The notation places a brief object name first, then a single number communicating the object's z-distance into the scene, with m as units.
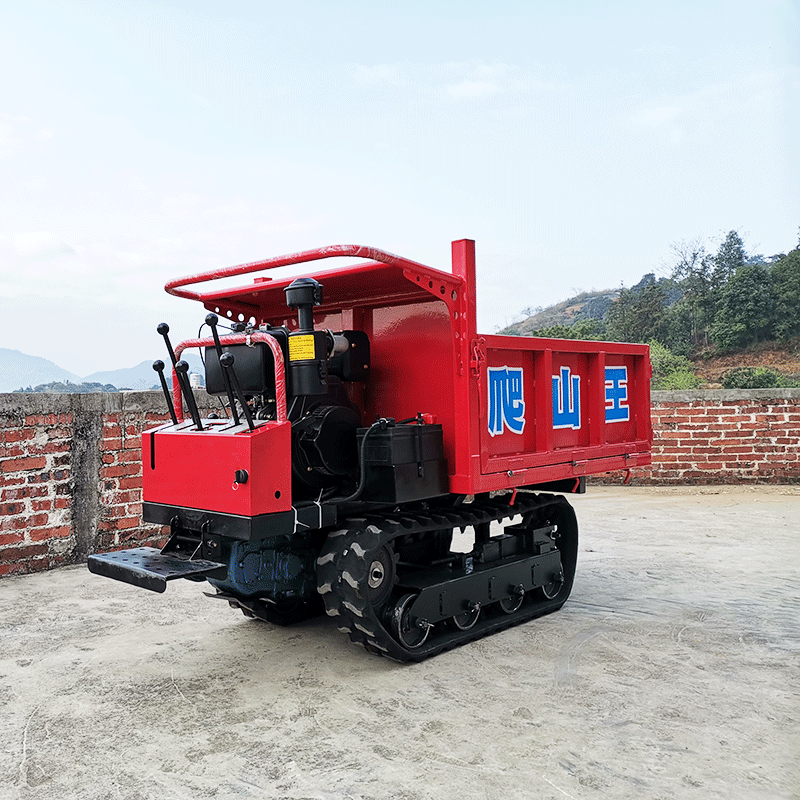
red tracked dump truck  3.87
